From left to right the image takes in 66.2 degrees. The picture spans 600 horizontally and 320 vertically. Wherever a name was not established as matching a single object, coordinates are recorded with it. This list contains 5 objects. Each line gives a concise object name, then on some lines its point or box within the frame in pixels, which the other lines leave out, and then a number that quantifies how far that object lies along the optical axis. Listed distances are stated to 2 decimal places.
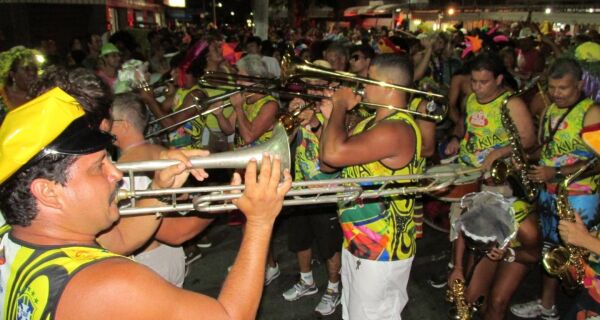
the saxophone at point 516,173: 3.66
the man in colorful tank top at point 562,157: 3.88
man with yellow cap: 1.36
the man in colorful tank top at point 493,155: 3.56
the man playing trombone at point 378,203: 2.99
